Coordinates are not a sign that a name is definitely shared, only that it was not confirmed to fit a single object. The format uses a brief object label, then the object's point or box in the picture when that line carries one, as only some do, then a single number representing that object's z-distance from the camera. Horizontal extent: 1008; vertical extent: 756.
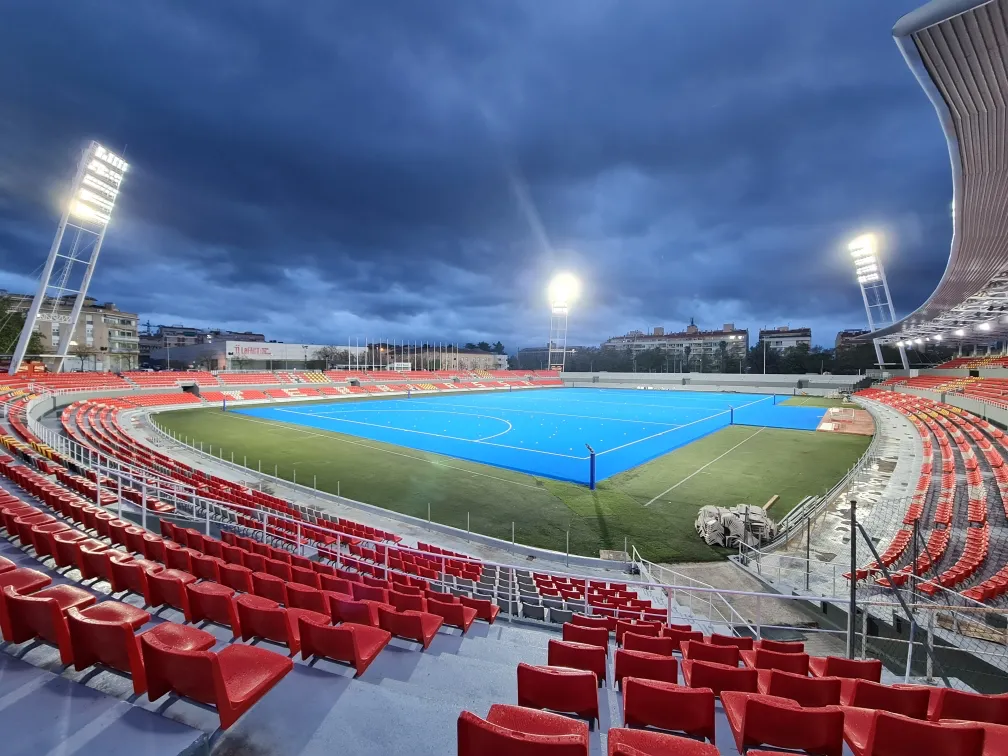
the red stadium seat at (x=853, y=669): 5.02
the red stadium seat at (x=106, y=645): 3.12
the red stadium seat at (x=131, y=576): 4.96
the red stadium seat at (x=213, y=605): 4.36
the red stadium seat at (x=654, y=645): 5.23
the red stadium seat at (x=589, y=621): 6.38
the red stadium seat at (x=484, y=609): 6.71
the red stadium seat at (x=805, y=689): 4.07
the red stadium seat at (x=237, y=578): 5.57
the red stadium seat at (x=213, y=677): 2.85
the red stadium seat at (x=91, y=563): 5.37
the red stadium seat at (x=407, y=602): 5.92
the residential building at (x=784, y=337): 127.25
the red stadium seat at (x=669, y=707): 3.32
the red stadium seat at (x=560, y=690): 3.49
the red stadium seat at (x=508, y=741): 2.17
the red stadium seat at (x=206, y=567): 5.89
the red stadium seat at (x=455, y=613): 5.96
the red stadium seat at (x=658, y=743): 2.64
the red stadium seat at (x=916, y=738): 2.84
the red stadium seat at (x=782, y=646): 5.91
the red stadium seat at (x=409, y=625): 4.90
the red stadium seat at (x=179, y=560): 6.22
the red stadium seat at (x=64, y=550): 5.67
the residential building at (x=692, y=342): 113.04
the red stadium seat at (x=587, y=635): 5.12
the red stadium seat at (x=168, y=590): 4.71
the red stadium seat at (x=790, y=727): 3.11
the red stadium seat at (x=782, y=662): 5.14
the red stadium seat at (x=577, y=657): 4.34
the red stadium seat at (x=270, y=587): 5.27
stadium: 3.14
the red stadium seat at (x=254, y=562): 6.83
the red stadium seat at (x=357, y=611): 5.06
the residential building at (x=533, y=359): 156.25
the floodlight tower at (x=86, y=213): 34.28
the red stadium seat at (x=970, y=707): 3.84
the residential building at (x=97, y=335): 65.31
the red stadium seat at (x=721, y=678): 4.20
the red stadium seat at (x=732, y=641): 6.18
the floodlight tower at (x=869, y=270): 61.75
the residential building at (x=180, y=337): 119.01
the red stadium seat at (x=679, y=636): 6.21
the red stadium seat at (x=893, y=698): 4.02
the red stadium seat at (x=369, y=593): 6.00
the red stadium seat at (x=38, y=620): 3.42
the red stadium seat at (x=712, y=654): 5.15
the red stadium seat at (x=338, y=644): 3.93
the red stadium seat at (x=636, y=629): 6.21
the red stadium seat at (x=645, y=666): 4.23
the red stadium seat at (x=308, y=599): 5.14
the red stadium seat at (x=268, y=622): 4.15
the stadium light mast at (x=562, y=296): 87.19
